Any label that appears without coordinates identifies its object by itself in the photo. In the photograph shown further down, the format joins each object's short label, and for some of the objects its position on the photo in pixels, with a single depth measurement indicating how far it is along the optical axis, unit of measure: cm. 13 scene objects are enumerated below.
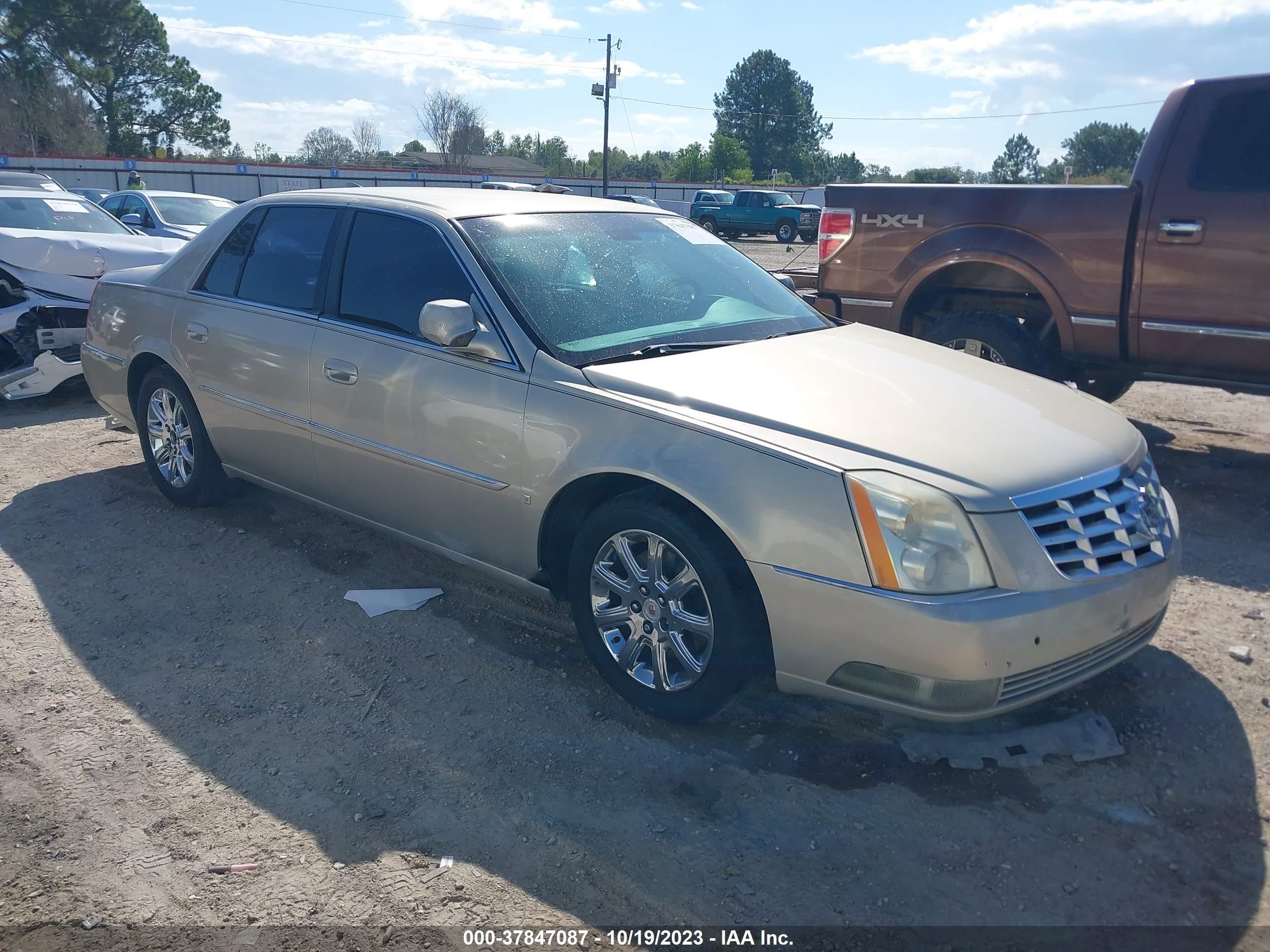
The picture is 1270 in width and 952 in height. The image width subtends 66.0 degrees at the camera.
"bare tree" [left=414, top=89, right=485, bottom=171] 6919
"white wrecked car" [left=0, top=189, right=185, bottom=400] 759
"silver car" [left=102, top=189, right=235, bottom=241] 1362
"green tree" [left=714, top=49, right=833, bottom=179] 9838
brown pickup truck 546
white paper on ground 434
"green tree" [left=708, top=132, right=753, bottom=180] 8481
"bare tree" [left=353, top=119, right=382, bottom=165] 7131
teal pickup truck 3659
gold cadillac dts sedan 282
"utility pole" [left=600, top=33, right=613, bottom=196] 4656
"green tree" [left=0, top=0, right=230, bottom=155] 5338
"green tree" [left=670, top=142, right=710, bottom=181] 8356
